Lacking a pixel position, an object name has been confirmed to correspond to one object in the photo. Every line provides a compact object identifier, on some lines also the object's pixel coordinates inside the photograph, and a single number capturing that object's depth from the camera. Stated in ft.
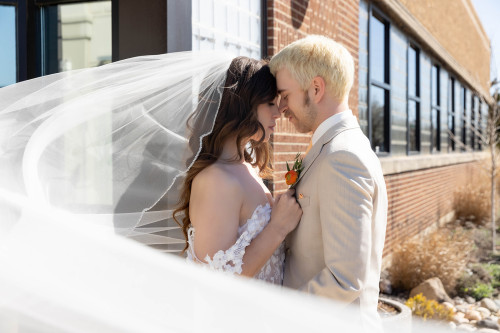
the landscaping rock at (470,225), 42.37
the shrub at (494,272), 26.53
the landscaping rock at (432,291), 22.35
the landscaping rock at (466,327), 19.79
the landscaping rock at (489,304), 22.74
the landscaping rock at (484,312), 21.85
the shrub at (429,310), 18.47
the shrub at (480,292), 24.39
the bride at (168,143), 7.74
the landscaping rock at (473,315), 21.15
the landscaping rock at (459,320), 20.47
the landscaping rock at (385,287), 23.97
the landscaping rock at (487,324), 20.33
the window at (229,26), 13.67
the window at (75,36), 13.99
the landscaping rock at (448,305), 21.44
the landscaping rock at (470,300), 23.80
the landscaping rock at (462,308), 22.22
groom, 6.97
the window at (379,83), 29.45
